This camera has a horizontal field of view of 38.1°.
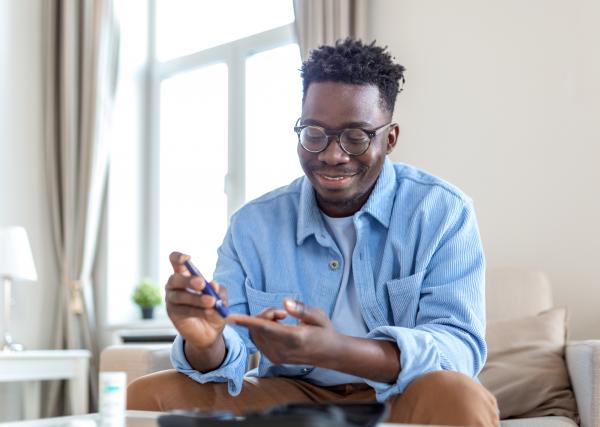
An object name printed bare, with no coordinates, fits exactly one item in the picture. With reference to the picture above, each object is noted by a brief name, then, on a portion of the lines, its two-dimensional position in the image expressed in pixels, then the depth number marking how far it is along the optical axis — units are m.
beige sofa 2.53
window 4.15
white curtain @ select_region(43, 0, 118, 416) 4.29
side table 3.54
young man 1.48
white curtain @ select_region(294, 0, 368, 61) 3.36
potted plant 4.27
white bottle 1.27
